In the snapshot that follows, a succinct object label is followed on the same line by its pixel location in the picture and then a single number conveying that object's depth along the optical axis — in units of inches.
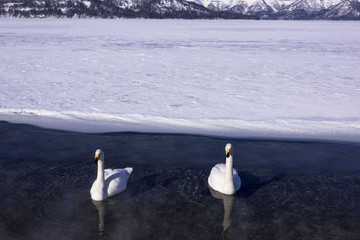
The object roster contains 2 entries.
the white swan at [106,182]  251.0
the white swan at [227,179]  253.0
